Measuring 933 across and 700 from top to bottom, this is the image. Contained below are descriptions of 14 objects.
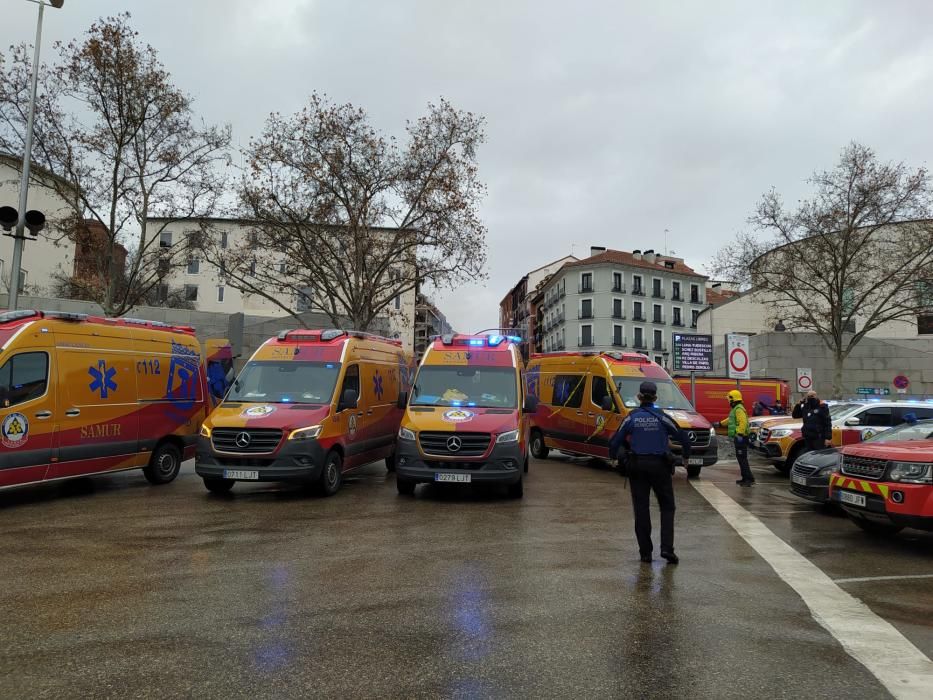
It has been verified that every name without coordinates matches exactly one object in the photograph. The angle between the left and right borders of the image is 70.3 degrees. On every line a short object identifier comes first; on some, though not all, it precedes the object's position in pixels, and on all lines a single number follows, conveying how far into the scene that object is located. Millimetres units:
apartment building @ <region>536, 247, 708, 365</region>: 73250
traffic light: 14387
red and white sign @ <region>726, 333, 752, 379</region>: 20344
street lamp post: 14891
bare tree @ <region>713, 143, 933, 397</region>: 27438
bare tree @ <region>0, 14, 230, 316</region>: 20500
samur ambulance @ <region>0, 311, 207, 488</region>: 8734
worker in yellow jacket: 12320
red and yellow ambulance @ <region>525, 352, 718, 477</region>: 13680
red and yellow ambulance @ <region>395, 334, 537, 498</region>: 9602
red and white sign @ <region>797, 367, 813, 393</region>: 26609
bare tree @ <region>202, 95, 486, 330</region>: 25594
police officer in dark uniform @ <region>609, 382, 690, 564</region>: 6465
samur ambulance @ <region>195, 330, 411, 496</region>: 9305
